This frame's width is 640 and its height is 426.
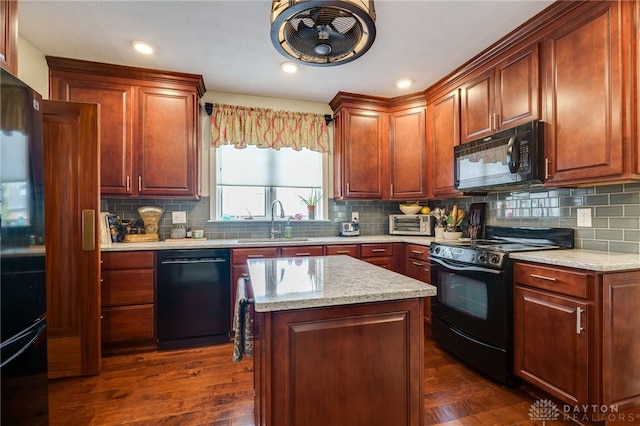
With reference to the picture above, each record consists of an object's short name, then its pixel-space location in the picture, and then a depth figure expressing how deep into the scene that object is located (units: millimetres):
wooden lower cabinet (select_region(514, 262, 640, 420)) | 1518
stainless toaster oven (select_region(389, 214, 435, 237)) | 3350
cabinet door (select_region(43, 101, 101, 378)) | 2043
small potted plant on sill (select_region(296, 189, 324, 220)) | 3557
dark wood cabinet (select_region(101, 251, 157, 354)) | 2436
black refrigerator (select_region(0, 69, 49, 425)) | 1123
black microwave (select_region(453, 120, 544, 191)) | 2059
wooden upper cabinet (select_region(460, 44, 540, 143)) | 2141
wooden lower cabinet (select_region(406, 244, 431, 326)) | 2824
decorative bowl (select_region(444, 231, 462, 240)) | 2996
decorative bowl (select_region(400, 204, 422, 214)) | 3539
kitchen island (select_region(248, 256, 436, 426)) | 991
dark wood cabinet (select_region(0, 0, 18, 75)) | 1356
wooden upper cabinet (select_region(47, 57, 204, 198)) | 2619
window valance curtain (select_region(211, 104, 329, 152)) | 3236
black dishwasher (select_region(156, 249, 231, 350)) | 2551
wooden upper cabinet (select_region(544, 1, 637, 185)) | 1646
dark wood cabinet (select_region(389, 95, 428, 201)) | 3309
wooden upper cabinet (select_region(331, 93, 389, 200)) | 3381
